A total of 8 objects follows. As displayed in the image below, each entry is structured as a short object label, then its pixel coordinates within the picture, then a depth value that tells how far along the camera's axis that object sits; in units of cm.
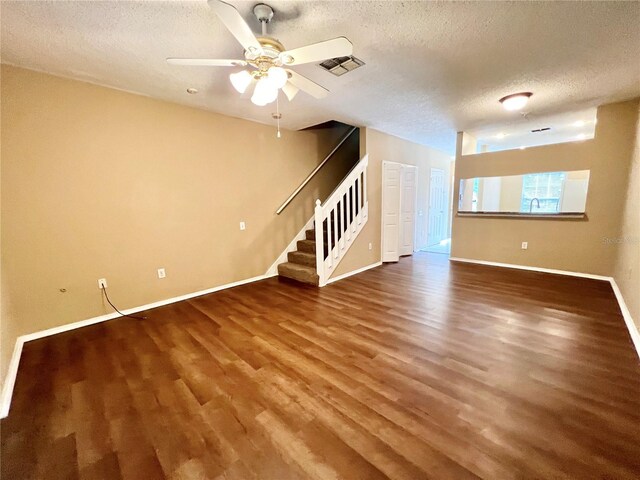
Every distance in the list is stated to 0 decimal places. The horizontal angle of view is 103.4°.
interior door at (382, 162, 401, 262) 483
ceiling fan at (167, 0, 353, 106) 134
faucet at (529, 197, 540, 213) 601
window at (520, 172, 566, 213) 579
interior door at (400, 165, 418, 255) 530
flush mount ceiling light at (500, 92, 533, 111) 297
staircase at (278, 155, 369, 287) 379
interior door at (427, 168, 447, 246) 651
